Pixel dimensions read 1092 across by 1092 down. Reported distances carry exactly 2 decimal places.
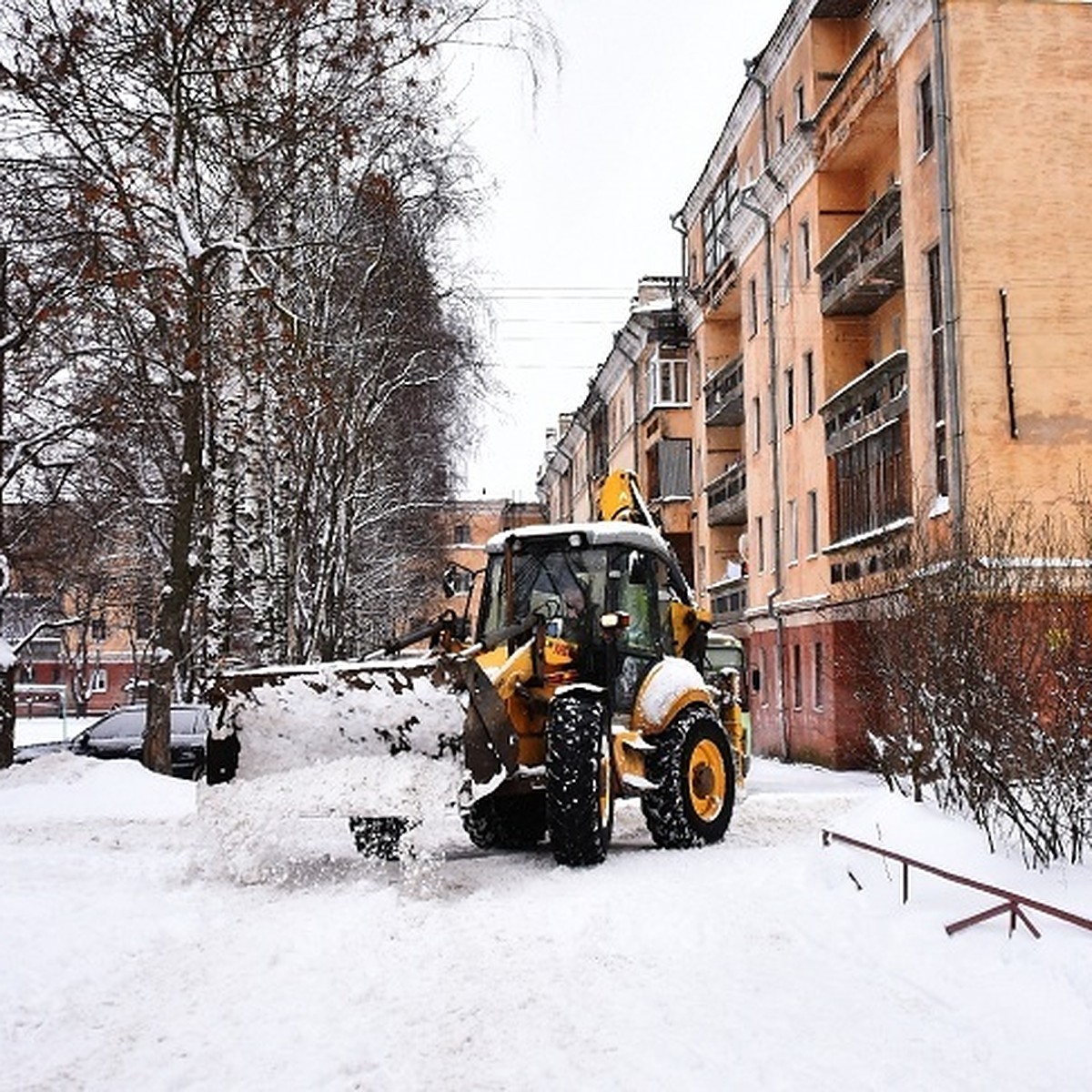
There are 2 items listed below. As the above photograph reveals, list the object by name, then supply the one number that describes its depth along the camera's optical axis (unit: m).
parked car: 26.55
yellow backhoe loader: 11.70
